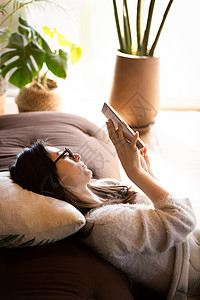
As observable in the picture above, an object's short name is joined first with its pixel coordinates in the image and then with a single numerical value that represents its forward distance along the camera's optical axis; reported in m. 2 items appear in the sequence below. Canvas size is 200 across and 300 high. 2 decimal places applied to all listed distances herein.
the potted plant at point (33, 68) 2.37
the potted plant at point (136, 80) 2.50
